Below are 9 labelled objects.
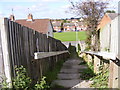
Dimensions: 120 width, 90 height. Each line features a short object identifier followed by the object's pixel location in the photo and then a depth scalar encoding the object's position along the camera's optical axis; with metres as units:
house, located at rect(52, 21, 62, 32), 79.69
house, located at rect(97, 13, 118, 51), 3.94
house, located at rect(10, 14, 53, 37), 24.00
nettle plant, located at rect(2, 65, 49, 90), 2.33
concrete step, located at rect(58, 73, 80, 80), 5.72
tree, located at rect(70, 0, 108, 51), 8.86
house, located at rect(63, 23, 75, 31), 83.50
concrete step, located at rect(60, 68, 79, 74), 7.13
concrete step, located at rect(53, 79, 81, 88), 4.80
